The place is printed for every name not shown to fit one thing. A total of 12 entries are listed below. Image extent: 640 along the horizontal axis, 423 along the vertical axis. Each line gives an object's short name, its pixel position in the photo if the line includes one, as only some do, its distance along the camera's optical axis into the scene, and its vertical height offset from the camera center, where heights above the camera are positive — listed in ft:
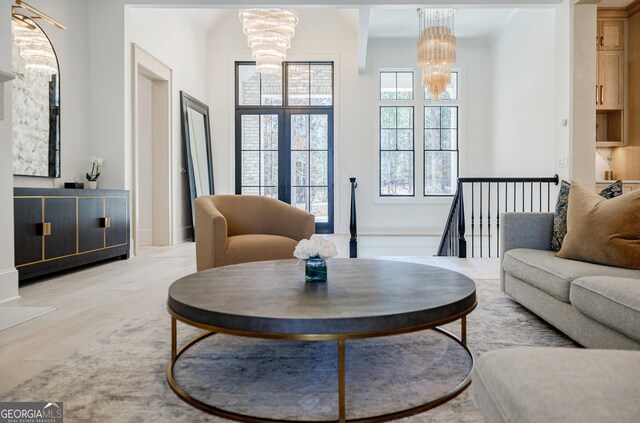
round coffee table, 4.32 -1.15
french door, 26.76 +2.77
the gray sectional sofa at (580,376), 2.27 -1.09
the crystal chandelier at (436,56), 19.88 +6.63
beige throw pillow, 6.89 -0.52
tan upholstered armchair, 9.82 -0.72
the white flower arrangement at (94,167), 15.92 +1.29
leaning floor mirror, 22.59 +3.16
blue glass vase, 6.11 -0.98
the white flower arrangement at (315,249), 5.97 -0.67
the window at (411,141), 27.14 +3.71
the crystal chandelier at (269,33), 18.19 +7.24
